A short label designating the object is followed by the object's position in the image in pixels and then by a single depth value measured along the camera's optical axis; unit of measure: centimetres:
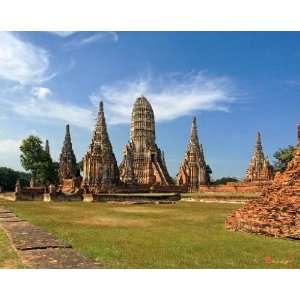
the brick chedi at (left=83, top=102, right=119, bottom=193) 3712
